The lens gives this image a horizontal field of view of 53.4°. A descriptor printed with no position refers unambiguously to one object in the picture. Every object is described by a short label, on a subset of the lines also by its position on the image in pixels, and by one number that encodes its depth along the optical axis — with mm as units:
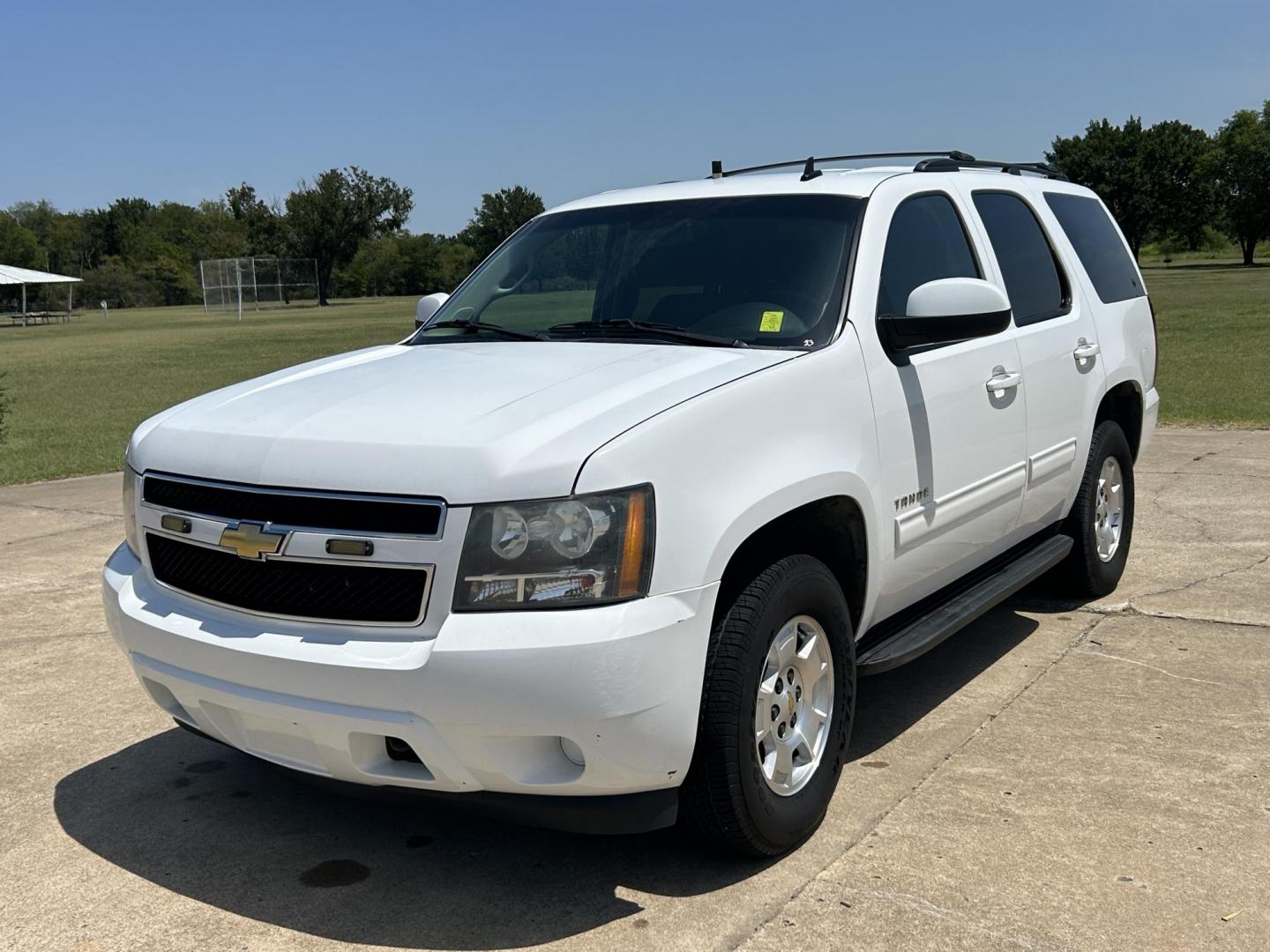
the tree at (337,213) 86938
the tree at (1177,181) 86375
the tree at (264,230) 88000
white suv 2887
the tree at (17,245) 103625
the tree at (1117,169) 87000
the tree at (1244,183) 82688
